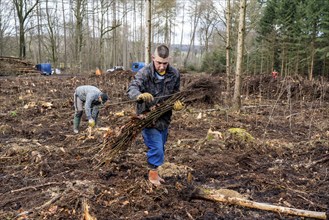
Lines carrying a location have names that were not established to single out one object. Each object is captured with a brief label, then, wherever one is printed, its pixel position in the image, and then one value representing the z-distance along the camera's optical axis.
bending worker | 5.96
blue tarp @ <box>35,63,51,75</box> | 25.36
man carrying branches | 3.34
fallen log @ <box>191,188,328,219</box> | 3.08
